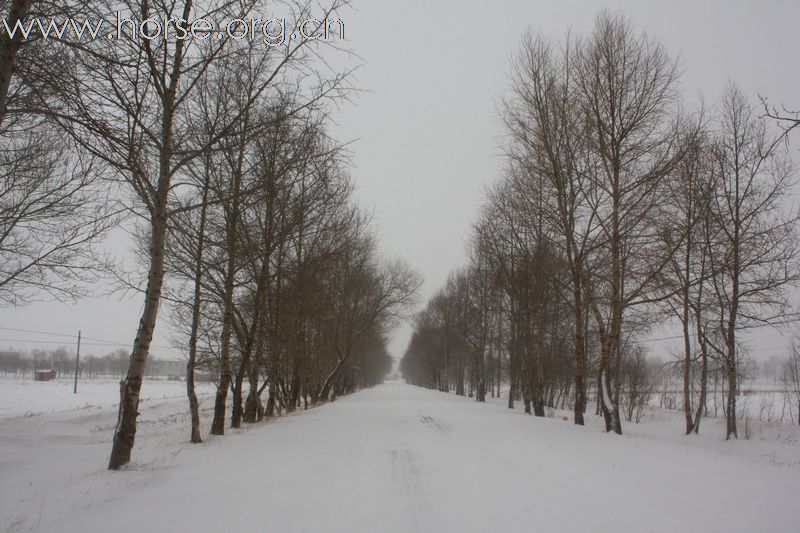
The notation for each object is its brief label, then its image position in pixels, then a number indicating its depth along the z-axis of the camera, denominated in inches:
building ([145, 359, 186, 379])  5856.3
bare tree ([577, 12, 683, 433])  538.6
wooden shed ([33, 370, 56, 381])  3538.4
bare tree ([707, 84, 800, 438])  671.1
